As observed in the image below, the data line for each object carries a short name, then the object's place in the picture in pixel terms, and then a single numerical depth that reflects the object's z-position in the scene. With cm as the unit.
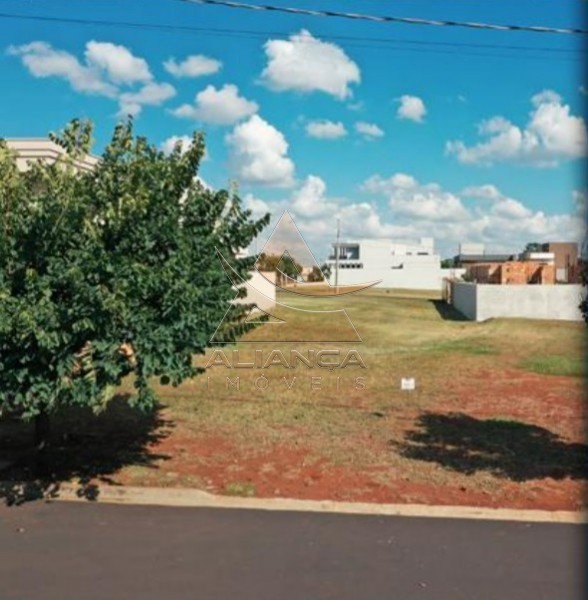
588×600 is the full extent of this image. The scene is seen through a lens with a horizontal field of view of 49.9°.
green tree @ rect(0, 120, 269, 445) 530
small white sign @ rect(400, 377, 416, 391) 1130
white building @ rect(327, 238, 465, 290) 7552
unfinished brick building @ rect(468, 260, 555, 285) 2736
